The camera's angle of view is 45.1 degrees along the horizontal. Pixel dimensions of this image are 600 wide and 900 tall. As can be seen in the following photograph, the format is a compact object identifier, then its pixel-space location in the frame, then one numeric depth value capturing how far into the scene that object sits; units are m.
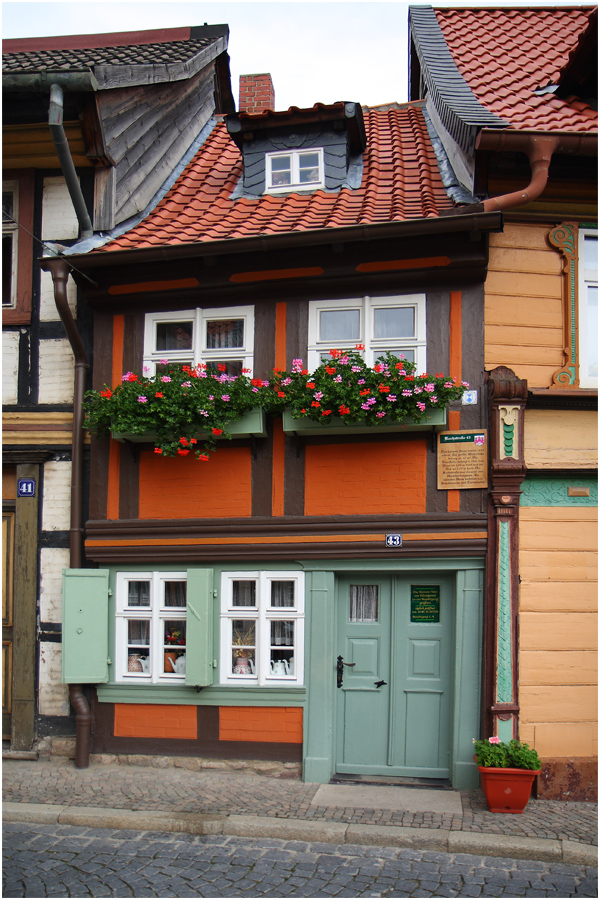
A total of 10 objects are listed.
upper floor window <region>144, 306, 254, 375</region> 7.21
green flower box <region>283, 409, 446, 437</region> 6.59
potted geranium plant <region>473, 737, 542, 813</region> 5.85
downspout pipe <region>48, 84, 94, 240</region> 6.77
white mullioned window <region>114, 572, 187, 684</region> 7.11
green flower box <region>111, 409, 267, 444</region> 6.77
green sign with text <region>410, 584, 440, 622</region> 6.88
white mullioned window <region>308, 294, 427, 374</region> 6.90
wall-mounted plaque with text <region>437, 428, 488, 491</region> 6.61
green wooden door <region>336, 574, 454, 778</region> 6.76
